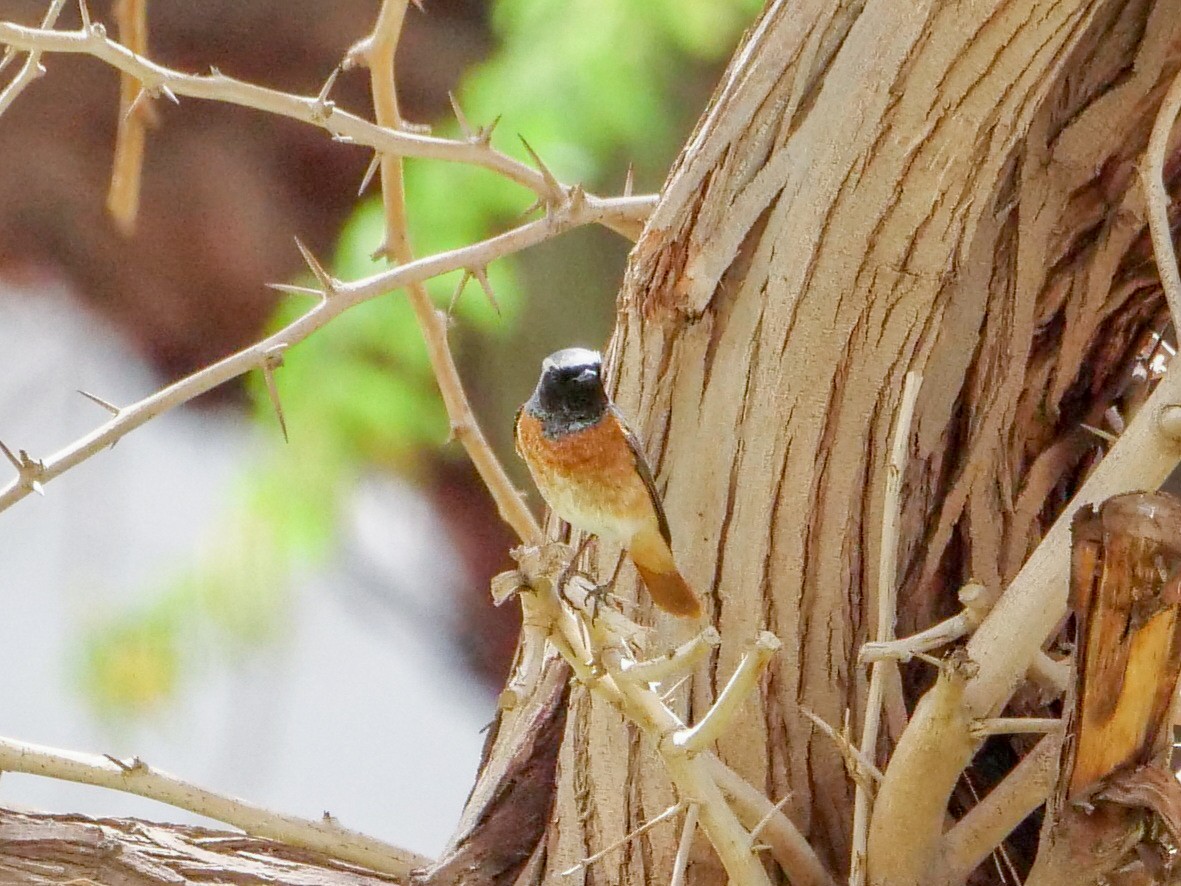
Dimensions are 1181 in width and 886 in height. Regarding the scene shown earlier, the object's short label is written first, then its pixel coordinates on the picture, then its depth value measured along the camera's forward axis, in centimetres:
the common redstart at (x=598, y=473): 635
